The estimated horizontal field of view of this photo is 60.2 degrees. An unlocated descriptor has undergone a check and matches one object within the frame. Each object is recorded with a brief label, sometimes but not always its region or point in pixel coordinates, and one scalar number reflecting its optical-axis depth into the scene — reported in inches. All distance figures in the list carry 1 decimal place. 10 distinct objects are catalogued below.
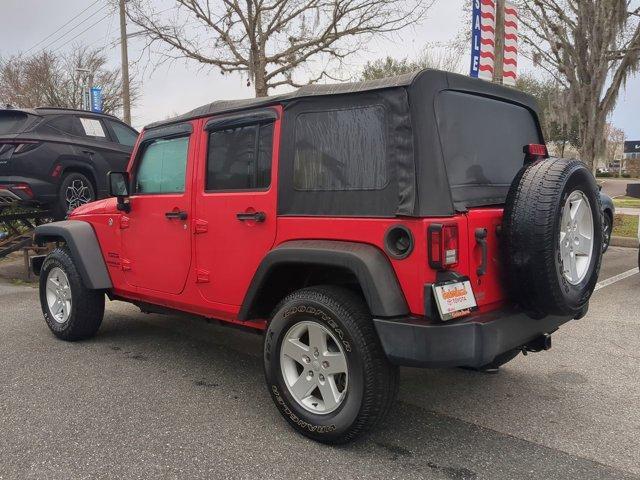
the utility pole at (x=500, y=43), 360.8
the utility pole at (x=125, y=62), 661.8
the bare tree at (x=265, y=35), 523.2
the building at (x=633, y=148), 2246.1
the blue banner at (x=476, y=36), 341.7
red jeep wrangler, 107.1
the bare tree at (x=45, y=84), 1051.9
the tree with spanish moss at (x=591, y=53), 478.6
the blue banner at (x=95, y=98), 761.6
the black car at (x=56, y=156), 286.0
